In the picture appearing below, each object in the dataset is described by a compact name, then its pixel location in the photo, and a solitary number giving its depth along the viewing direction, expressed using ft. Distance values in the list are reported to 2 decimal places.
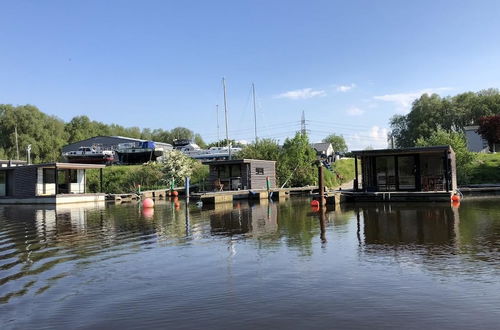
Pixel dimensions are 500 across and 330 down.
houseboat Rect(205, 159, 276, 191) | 121.29
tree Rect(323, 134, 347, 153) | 334.01
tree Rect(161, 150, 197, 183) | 146.51
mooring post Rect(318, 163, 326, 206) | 82.35
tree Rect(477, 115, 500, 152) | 165.37
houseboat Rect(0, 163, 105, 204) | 112.37
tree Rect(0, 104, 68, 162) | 230.48
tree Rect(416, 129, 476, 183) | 133.90
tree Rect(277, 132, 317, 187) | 146.82
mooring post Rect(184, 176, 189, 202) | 115.83
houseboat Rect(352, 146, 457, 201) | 86.74
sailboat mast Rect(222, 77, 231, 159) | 183.21
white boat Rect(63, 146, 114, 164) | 178.60
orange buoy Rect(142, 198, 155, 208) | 91.62
